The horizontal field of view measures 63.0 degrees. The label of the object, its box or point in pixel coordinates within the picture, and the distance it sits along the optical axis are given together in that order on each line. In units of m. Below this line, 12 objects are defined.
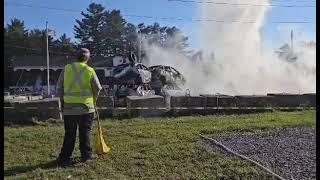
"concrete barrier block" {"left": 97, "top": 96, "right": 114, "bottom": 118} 7.12
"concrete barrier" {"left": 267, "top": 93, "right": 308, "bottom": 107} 8.00
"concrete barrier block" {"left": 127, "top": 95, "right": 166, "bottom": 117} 6.82
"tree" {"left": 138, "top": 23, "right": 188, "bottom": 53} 43.00
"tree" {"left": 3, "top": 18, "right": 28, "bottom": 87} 36.36
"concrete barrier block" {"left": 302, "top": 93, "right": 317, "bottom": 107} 8.23
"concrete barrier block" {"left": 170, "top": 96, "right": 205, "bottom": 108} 7.48
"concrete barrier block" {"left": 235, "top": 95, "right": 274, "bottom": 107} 7.69
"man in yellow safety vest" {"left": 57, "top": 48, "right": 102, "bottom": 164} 3.85
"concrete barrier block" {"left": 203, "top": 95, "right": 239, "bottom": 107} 7.51
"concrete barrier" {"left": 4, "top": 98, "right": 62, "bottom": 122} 5.94
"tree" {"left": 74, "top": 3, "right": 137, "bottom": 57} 39.37
